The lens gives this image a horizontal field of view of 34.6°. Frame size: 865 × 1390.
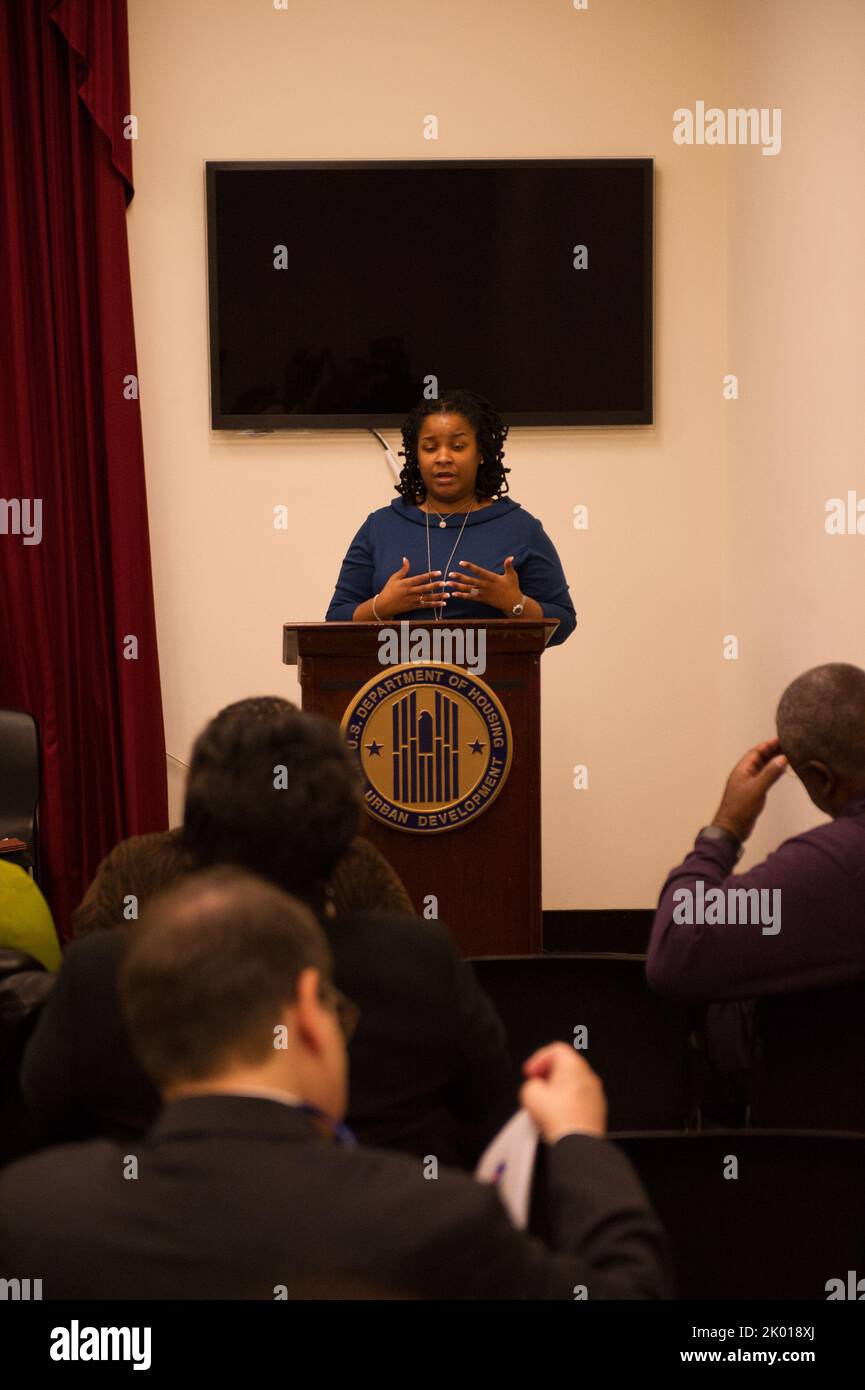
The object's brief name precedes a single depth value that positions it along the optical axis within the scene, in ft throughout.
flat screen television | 16.38
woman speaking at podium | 12.28
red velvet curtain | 15.88
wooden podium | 10.41
